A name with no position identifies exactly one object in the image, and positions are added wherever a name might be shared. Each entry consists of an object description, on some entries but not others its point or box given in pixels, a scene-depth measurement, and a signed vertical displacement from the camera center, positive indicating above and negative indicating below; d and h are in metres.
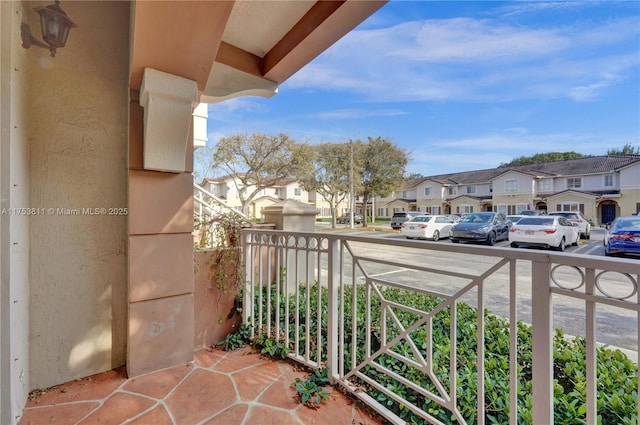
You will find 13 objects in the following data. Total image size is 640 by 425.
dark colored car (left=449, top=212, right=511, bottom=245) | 5.99 -0.37
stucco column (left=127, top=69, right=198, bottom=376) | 1.75 -0.15
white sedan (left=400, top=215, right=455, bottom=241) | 10.91 -0.62
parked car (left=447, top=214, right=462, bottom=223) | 8.07 -0.16
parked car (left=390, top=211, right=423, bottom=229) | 16.96 -0.35
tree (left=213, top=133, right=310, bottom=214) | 14.88 +3.06
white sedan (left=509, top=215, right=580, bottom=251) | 4.14 -0.32
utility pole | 18.39 +1.92
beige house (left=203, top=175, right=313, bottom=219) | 16.62 +1.60
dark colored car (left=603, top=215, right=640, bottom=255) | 3.74 -0.35
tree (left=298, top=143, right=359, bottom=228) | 18.41 +2.96
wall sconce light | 1.65 +1.18
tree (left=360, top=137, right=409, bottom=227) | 19.41 +3.39
